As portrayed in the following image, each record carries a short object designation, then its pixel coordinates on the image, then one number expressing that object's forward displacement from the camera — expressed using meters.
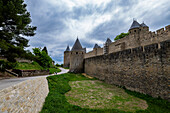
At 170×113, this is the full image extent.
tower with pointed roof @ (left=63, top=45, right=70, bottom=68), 46.94
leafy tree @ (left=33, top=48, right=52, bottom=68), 22.31
